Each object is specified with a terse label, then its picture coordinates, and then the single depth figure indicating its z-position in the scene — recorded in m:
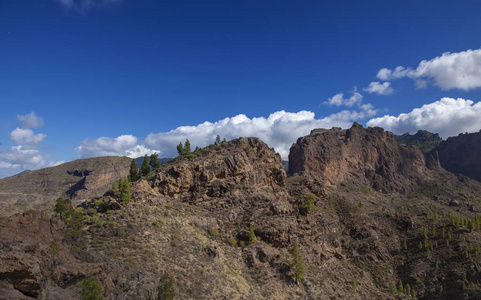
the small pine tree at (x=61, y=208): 58.25
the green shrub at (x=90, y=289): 31.73
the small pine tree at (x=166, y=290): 40.69
